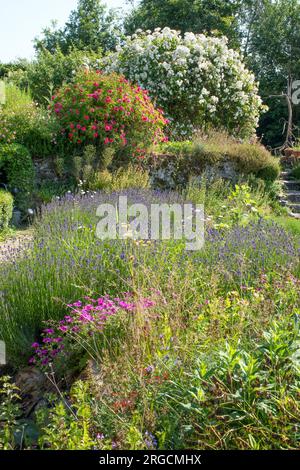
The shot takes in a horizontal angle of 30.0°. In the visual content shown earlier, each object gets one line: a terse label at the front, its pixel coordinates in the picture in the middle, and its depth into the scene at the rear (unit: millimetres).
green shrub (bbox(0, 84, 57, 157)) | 9828
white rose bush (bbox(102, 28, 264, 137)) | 13906
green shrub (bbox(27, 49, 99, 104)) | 15555
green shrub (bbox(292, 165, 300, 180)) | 12766
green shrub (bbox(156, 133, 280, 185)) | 10359
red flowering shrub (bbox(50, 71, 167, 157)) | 9836
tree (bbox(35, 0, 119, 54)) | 26016
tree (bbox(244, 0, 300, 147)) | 22438
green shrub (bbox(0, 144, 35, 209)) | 9281
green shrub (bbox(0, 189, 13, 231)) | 8156
